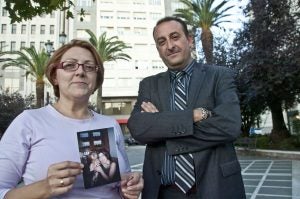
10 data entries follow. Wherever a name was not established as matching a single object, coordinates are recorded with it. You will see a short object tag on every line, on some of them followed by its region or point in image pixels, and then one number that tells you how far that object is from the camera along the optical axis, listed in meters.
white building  36.54
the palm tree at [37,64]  20.50
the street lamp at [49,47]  11.33
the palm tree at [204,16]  18.99
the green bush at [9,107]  12.46
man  1.55
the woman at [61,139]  1.21
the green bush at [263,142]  13.86
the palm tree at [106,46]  22.73
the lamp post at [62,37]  10.89
